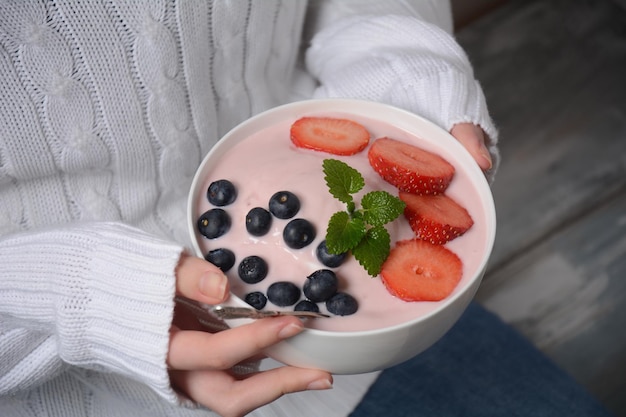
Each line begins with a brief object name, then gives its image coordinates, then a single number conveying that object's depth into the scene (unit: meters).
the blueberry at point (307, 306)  0.61
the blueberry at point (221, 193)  0.68
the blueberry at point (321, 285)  0.61
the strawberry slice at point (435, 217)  0.66
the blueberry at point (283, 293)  0.61
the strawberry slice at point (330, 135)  0.74
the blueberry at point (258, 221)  0.65
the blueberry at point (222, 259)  0.64
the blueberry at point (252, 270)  0.63
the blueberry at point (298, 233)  0.63
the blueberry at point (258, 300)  0.62
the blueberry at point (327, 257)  0.63
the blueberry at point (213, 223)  0.66
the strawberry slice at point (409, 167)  0.69
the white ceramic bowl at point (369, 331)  0.60
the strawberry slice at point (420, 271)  0.63
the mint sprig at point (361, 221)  0.62
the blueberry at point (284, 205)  0.65
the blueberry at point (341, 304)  0.61
